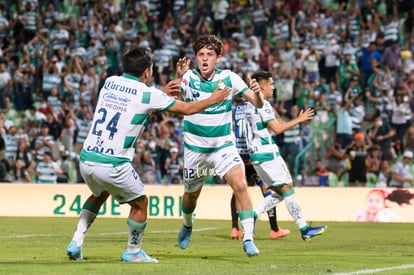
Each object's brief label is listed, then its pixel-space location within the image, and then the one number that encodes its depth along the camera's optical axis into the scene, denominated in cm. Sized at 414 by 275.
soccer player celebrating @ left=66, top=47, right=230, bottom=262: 1077
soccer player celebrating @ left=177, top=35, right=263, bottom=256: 1226
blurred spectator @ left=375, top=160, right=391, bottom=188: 2422
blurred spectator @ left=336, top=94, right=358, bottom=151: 2580
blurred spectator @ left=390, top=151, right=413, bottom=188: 2398
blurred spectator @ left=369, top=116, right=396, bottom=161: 2533
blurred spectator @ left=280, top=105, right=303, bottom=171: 2536
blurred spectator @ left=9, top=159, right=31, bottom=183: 2628
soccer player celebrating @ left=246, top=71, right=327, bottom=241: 1523
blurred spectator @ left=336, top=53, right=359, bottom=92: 2798
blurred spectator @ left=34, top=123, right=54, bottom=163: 2666
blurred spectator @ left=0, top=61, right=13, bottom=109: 2952
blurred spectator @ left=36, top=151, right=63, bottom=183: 2586
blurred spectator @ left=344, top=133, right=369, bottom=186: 2442
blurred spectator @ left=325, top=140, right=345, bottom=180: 2486
